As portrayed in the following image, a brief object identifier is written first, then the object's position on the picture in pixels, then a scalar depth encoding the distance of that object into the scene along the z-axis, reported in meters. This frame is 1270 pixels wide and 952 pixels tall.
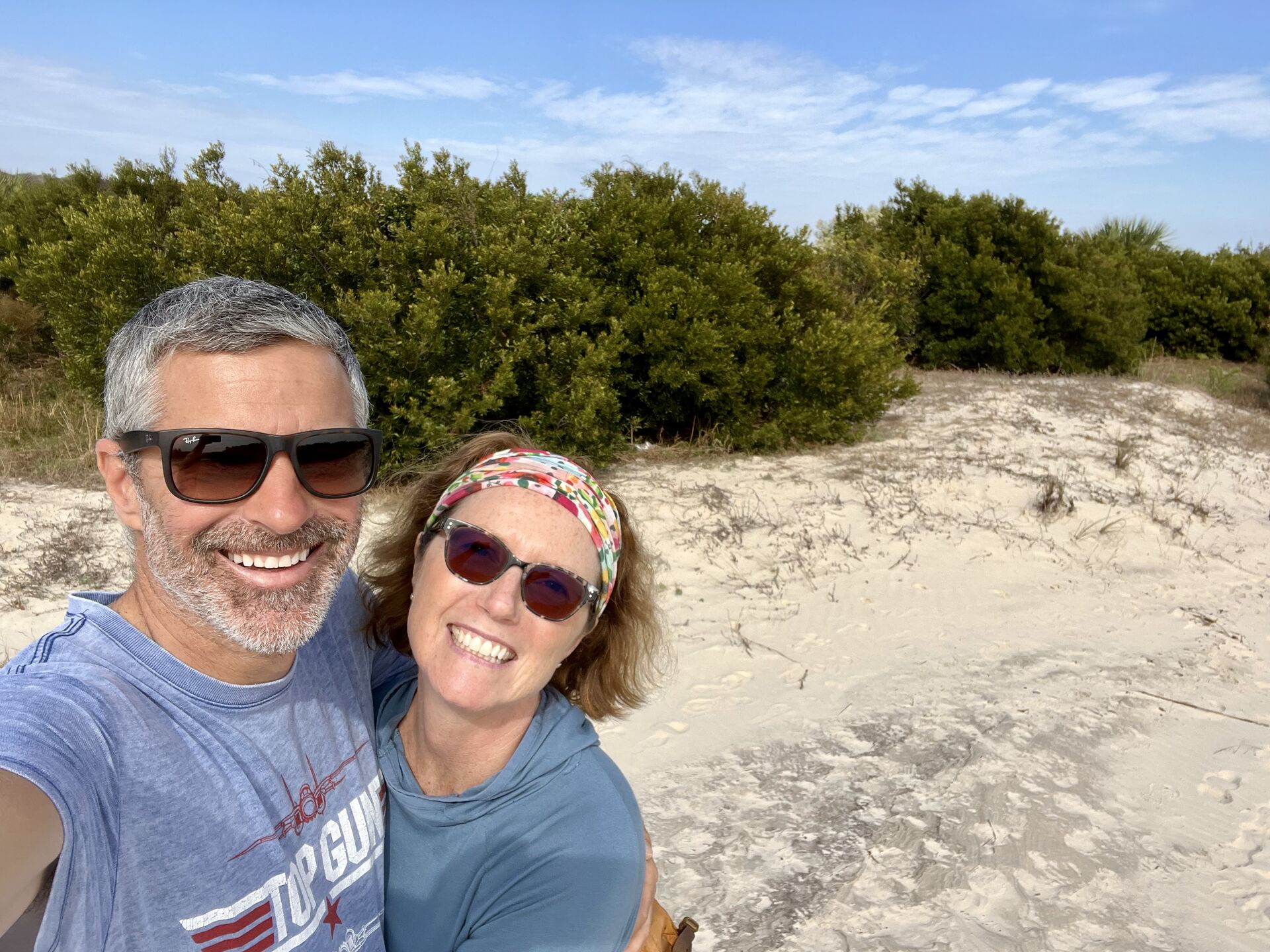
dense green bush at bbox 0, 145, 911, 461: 7.13
